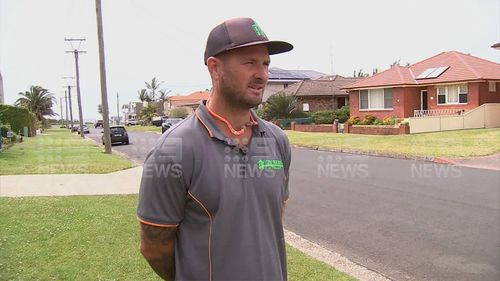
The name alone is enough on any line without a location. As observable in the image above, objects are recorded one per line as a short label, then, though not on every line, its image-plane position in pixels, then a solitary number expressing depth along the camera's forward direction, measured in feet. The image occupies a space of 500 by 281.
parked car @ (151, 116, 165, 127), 216.66
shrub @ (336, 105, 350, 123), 122.62
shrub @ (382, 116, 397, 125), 100.18
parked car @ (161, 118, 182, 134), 128.26
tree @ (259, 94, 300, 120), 128.06
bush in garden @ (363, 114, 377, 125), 107.76
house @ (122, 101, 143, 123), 432.58
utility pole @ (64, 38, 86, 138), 141.69
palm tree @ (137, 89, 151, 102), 337.11
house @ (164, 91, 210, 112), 292.55
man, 6.47
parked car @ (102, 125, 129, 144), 102.32
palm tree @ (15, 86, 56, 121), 279.90
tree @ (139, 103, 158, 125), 252.17
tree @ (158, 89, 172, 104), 338.99
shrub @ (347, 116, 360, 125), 108.88
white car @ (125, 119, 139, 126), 289.94
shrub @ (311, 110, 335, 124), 122.01
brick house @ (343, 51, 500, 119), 92.22
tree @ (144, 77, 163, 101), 334.44
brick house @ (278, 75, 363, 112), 141.90
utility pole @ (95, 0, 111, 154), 67.26
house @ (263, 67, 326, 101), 187.87
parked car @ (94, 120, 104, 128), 280.76
